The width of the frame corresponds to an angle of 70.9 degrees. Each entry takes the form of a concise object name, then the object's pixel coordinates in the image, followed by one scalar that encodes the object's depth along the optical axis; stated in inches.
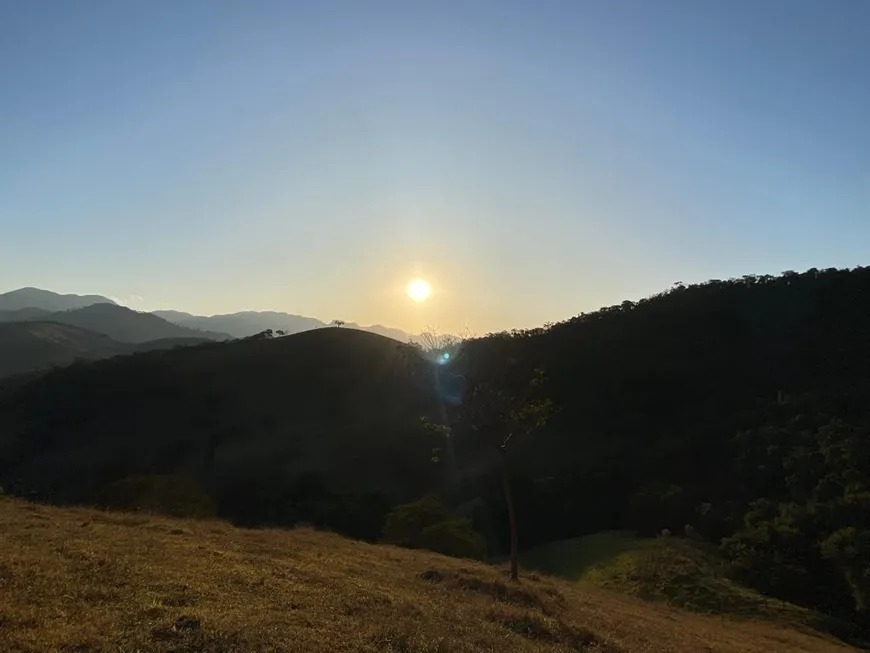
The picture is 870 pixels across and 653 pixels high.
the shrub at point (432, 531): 1216.2
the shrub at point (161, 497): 1195.3
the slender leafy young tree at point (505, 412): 818.8
